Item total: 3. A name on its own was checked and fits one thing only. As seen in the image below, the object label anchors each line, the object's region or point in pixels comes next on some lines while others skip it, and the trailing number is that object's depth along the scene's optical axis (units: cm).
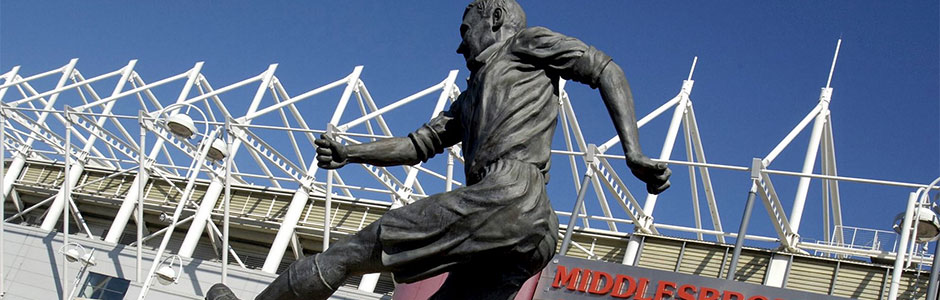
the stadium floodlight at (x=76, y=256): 2557
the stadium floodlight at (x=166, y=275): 2192
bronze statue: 339
